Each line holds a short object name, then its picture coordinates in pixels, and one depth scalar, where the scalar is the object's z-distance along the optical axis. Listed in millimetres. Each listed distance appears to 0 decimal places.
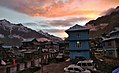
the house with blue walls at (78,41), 17846
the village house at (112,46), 20376
